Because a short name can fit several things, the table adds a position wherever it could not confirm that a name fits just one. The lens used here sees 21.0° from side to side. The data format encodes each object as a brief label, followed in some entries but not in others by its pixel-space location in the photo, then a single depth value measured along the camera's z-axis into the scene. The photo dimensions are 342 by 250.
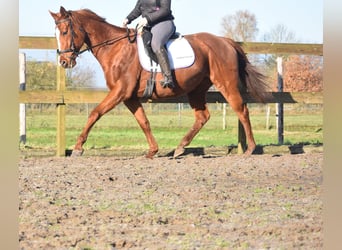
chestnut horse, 12.69
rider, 12.39
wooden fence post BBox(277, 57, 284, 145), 15.92
